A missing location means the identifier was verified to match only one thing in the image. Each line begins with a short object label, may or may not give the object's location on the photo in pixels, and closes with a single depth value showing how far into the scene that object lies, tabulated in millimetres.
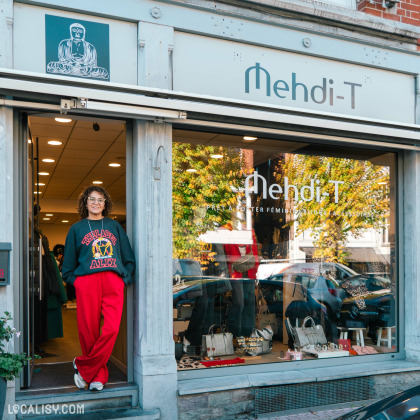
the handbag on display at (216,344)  6145
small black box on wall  4727
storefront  5137
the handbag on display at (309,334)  6684
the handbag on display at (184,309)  5965
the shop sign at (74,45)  5055
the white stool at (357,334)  6980
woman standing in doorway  5141
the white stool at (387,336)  6935
